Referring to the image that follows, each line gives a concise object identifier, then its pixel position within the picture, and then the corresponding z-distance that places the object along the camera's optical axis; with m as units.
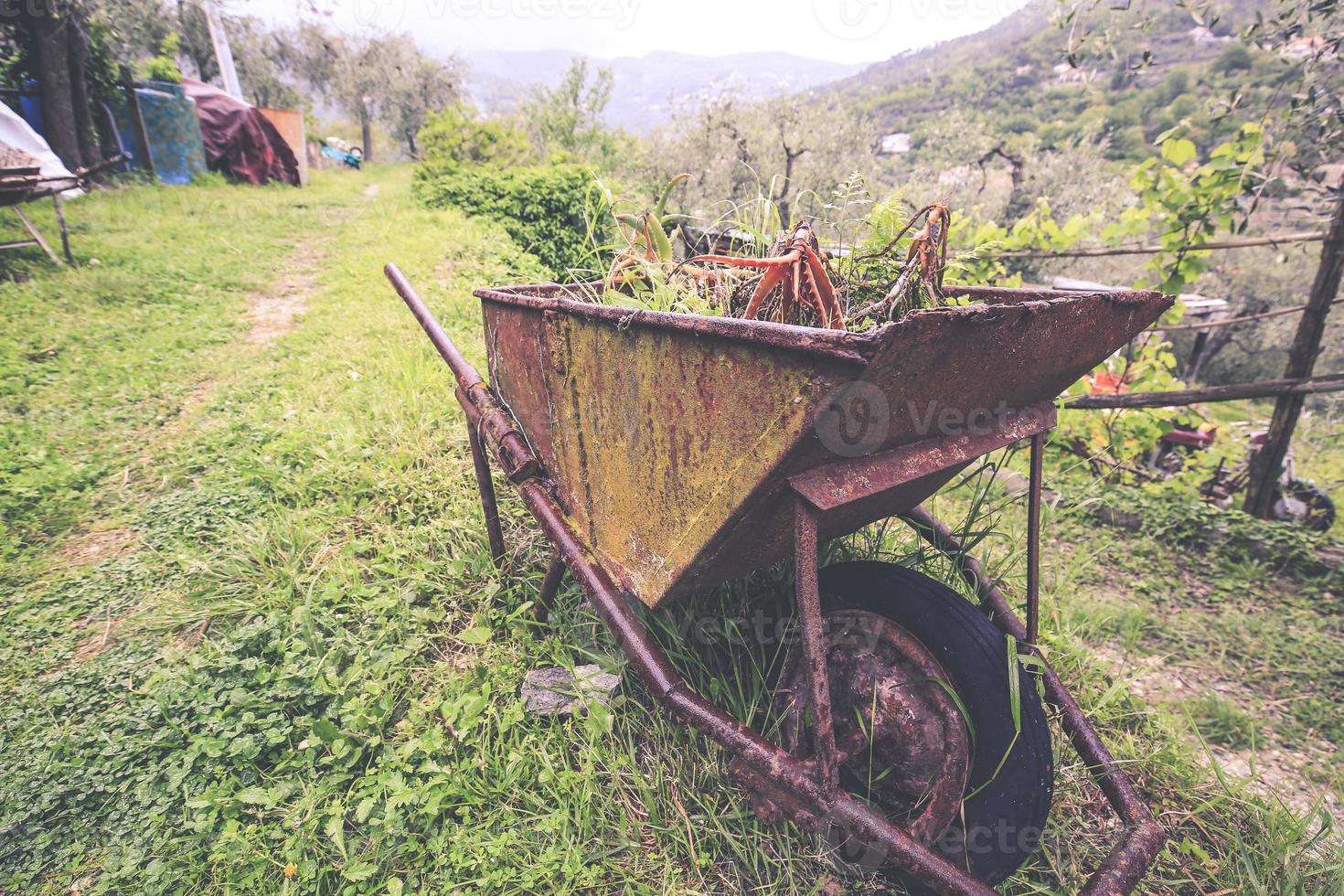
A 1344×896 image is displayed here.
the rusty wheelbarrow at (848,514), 1.10
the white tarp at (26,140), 7.08
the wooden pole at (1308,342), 3.44
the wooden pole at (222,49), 16.00
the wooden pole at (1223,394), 3.11
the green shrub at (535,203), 9.07
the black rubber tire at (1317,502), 5.07
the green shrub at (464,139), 12.95
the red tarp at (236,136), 12.98
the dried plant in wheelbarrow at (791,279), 1.29
